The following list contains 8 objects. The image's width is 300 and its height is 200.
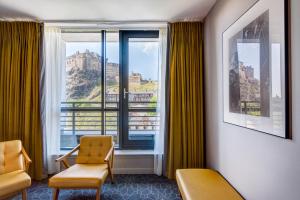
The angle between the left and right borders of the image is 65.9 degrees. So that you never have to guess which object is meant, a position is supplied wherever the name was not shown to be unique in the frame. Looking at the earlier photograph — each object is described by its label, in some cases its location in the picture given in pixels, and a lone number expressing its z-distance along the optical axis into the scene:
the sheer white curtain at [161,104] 3.67
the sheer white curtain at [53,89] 3.70
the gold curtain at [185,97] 3.56
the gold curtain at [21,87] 3.56
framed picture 1.47
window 3.97
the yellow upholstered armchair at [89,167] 2.66
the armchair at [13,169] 2.54
